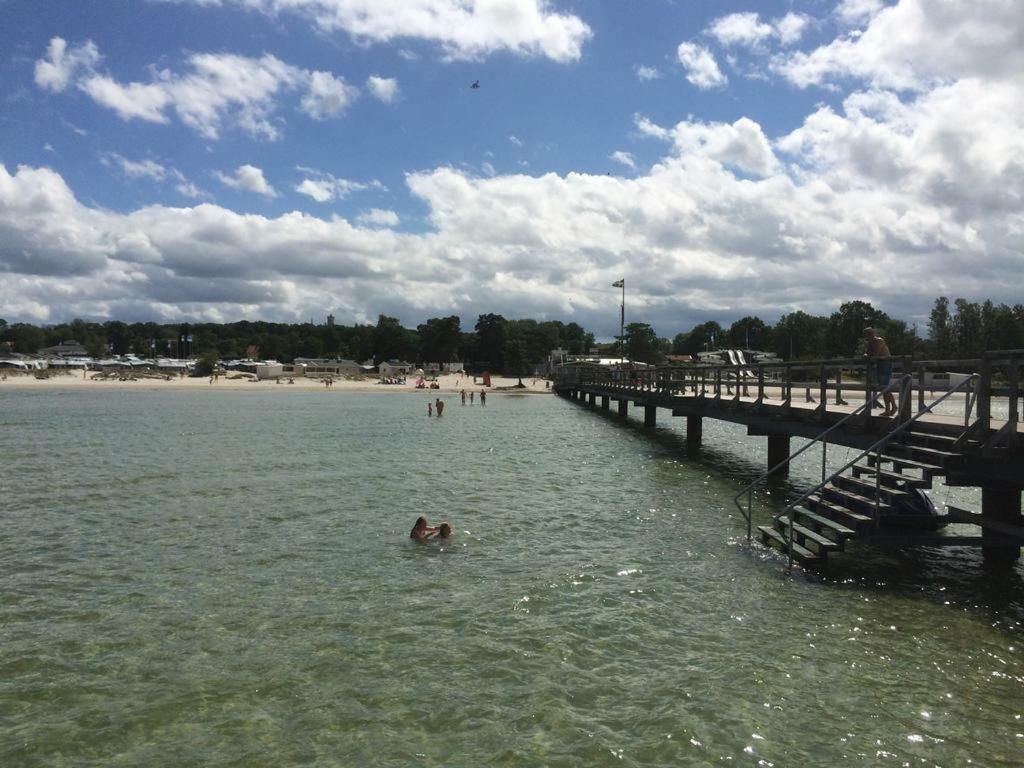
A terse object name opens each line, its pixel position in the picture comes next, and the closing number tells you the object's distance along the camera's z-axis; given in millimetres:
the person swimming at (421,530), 13234
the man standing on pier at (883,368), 13297
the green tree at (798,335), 151250
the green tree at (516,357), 142125
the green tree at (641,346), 155000
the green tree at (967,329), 115312
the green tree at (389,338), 165750
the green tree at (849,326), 134125
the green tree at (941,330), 119800
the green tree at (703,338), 181750
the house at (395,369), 122475
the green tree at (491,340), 160625
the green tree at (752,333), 169750
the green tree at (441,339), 159500
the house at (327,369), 129125
